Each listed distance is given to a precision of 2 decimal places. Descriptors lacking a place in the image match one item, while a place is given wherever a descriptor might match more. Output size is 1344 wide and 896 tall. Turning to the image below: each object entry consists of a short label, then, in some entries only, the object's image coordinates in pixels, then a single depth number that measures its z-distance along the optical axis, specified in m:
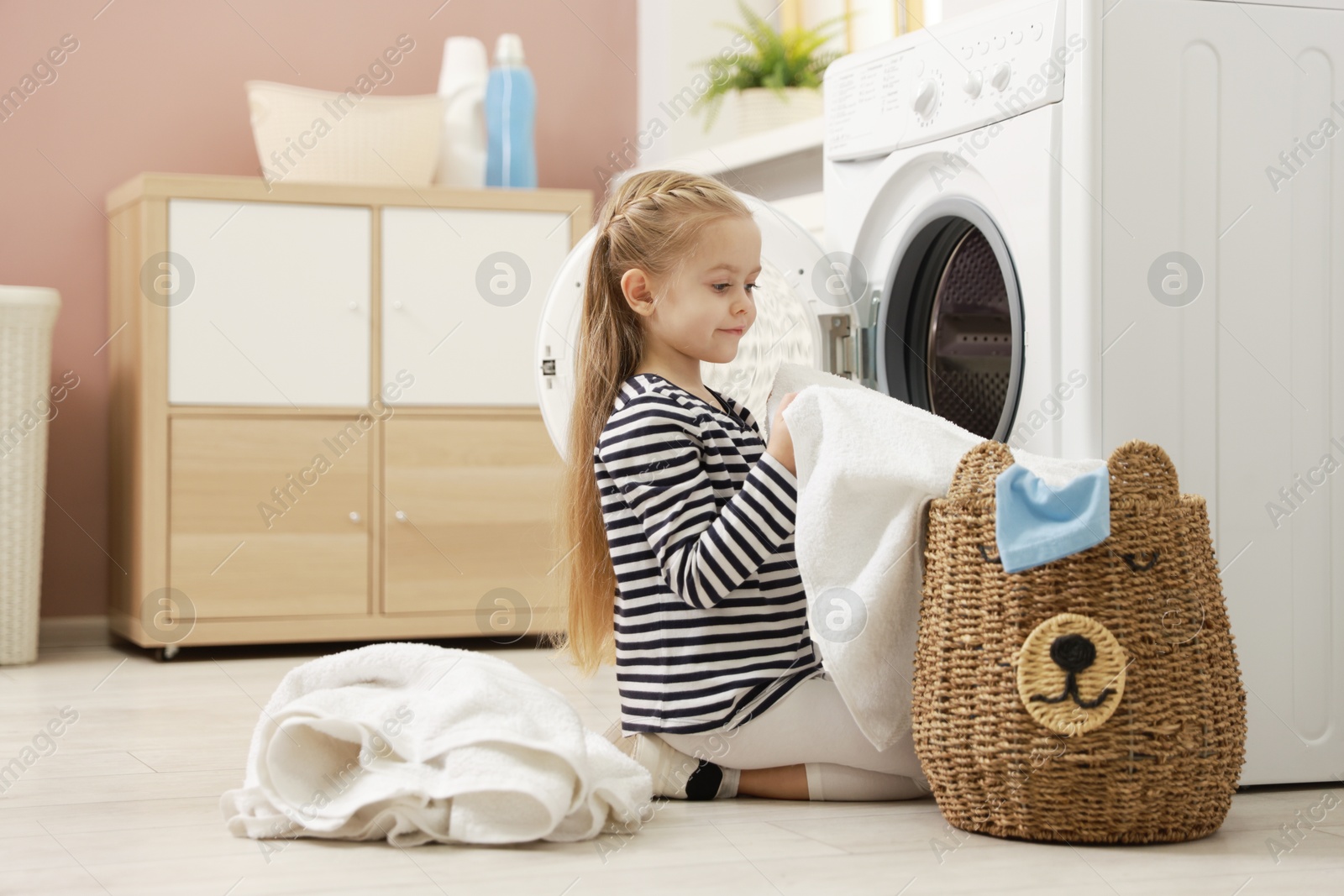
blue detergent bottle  5.37
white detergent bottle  5.37
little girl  3.93
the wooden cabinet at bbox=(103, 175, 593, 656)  5.02
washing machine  3.93
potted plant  5.26
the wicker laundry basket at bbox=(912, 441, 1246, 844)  3.58
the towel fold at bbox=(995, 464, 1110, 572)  3.53
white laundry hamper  5.00
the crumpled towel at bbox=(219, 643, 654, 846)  3.70
